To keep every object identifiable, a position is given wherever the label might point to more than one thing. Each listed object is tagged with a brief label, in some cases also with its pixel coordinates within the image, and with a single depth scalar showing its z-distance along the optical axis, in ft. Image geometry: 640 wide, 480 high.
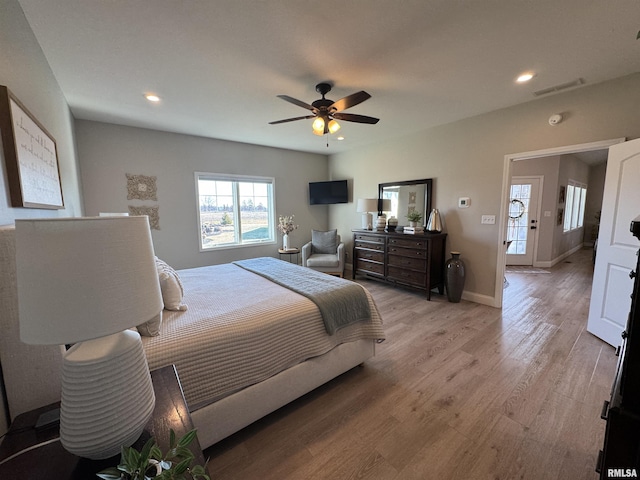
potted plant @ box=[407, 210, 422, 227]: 13.38
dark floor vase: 11.73
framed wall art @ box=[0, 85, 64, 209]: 3.84
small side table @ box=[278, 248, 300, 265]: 15.85
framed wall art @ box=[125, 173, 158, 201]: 12.09
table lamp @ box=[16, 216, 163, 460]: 1.88
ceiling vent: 8.09
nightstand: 2.26
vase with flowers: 16.31
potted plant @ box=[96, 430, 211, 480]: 1.86
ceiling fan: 7.45
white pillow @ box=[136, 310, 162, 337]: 4.41
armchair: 15.43
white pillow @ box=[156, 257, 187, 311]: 5.46
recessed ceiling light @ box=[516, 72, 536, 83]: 7.63
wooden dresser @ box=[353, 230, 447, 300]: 12.05
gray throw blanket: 6.24
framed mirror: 13.33
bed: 2.96
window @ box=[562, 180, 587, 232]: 19.99
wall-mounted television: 17.46
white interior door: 7.34
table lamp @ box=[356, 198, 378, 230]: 14.84
